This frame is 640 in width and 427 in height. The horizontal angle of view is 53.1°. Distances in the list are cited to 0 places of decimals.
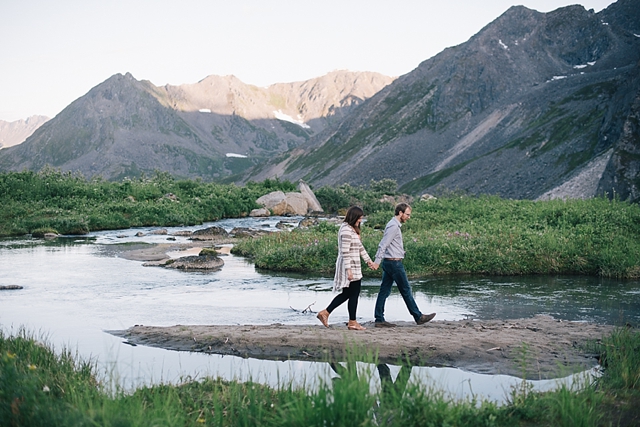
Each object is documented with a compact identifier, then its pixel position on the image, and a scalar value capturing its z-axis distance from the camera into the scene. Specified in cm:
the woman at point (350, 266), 1346
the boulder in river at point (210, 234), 3800
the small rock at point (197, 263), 2561
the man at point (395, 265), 1431
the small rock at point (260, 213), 5759
